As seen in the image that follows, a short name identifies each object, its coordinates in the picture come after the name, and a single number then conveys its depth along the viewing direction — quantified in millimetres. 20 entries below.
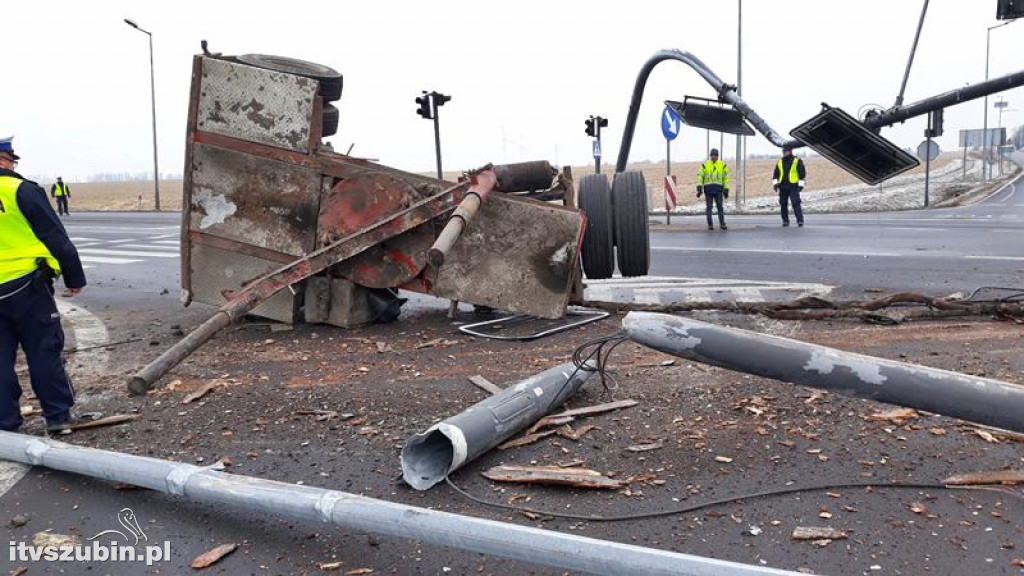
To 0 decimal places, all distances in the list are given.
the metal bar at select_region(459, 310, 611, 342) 6242
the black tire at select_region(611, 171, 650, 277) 6828
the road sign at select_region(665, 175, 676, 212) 18656
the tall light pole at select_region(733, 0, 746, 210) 24594
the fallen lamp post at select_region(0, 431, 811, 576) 2479
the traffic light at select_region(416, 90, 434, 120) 12305
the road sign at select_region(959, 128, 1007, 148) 34781
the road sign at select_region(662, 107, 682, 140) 17875
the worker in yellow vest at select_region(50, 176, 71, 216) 31516
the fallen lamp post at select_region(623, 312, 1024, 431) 2842
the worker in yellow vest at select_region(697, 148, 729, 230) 16609
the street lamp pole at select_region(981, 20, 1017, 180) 35503
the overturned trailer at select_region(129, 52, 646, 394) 6254
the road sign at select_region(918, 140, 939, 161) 22500
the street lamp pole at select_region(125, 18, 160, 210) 33869
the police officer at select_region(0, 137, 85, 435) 4285
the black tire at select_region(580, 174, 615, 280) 6785
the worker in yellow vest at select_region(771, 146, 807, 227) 16688
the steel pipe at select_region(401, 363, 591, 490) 3607
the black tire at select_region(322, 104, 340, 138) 6652
